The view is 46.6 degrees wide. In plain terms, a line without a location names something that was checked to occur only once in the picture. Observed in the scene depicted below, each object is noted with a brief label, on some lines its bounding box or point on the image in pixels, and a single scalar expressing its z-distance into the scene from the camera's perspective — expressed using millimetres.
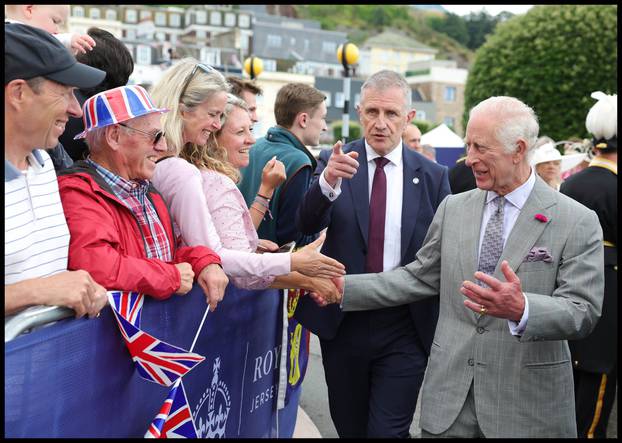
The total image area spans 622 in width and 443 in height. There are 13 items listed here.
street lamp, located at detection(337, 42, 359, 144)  13156
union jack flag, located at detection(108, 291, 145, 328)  2445
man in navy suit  4062
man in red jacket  2602
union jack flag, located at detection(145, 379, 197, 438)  2641
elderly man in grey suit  3039
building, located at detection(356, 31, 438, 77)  115000
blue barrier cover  2070
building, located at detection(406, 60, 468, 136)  88500
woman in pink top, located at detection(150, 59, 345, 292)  3361
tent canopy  15438
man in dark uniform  5012
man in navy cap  2254
